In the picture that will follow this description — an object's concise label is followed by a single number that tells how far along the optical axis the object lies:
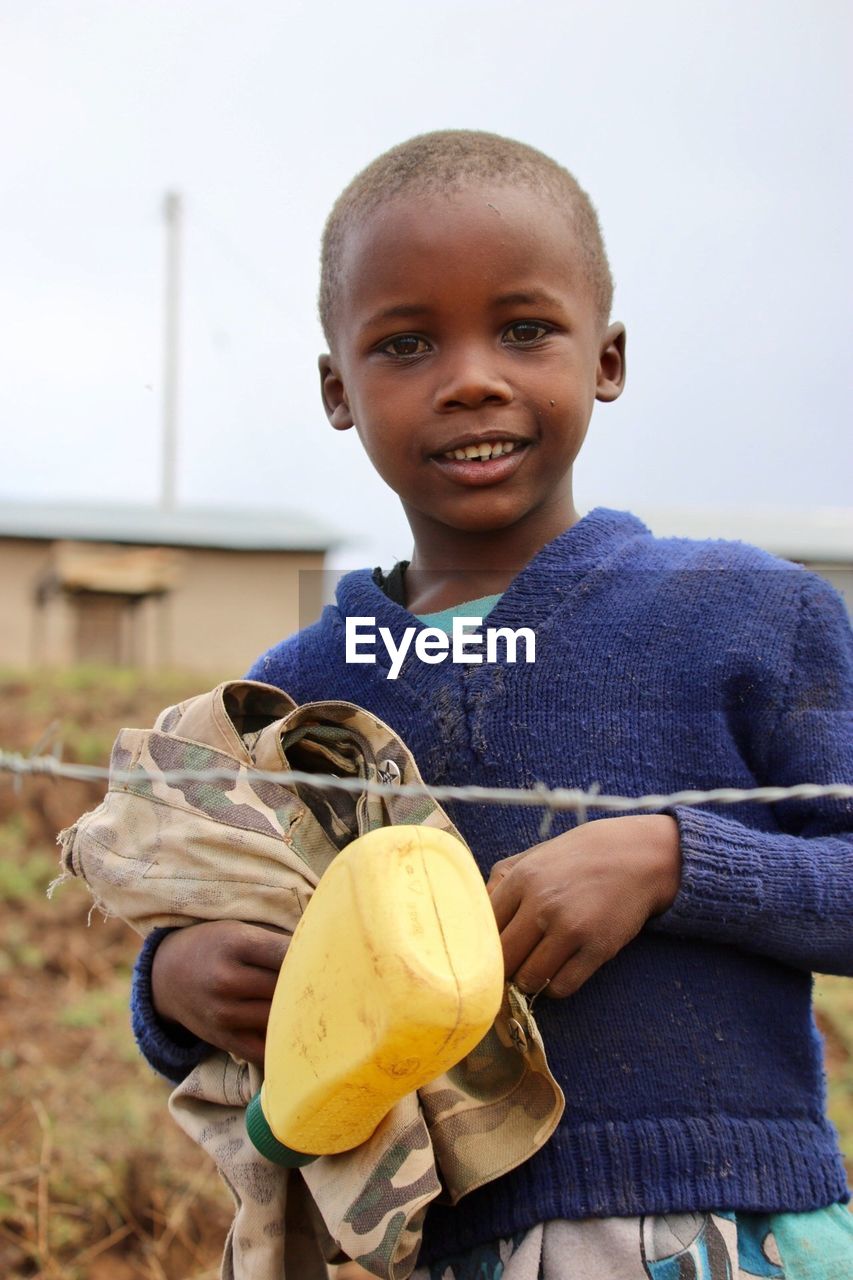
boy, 1.13
